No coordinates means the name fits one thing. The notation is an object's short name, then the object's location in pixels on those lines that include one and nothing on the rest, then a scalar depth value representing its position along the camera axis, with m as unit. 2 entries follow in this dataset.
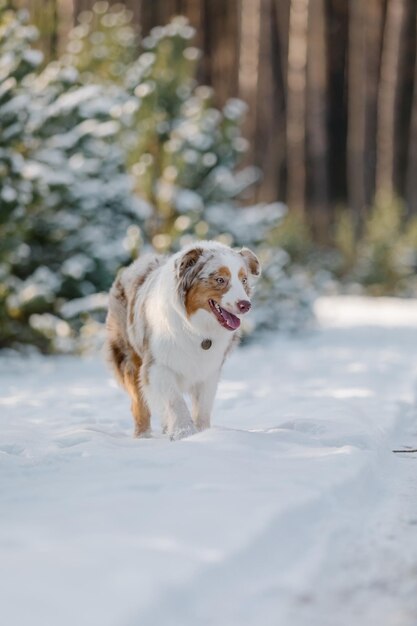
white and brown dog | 10.45
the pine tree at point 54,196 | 20.53
